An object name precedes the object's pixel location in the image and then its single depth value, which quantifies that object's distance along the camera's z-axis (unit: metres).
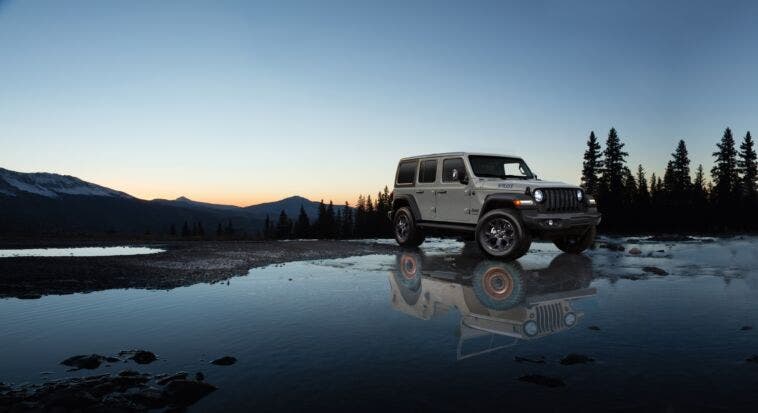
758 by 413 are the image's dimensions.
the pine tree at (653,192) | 66.12
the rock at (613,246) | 13.04
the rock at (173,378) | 3.16
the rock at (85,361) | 3.51
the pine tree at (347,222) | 121.31
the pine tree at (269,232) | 131.90
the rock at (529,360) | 3.41
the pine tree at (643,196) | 60.76
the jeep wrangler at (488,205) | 9.72
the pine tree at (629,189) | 59.72
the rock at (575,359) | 3.39
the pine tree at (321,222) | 107.06
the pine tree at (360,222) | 113.75
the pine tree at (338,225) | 109.27
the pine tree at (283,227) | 117.62
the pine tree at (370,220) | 100.78
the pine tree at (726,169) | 65.38
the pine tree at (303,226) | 111.51
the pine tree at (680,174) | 68.62
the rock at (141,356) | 3.61
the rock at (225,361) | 3.50
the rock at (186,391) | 2.90
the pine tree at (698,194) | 62.97
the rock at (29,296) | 6.09
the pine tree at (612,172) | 56.72
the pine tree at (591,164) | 60.06
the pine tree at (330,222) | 105.56
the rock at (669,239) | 17.98
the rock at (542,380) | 3.01
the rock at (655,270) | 8.05
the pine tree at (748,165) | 66.62
